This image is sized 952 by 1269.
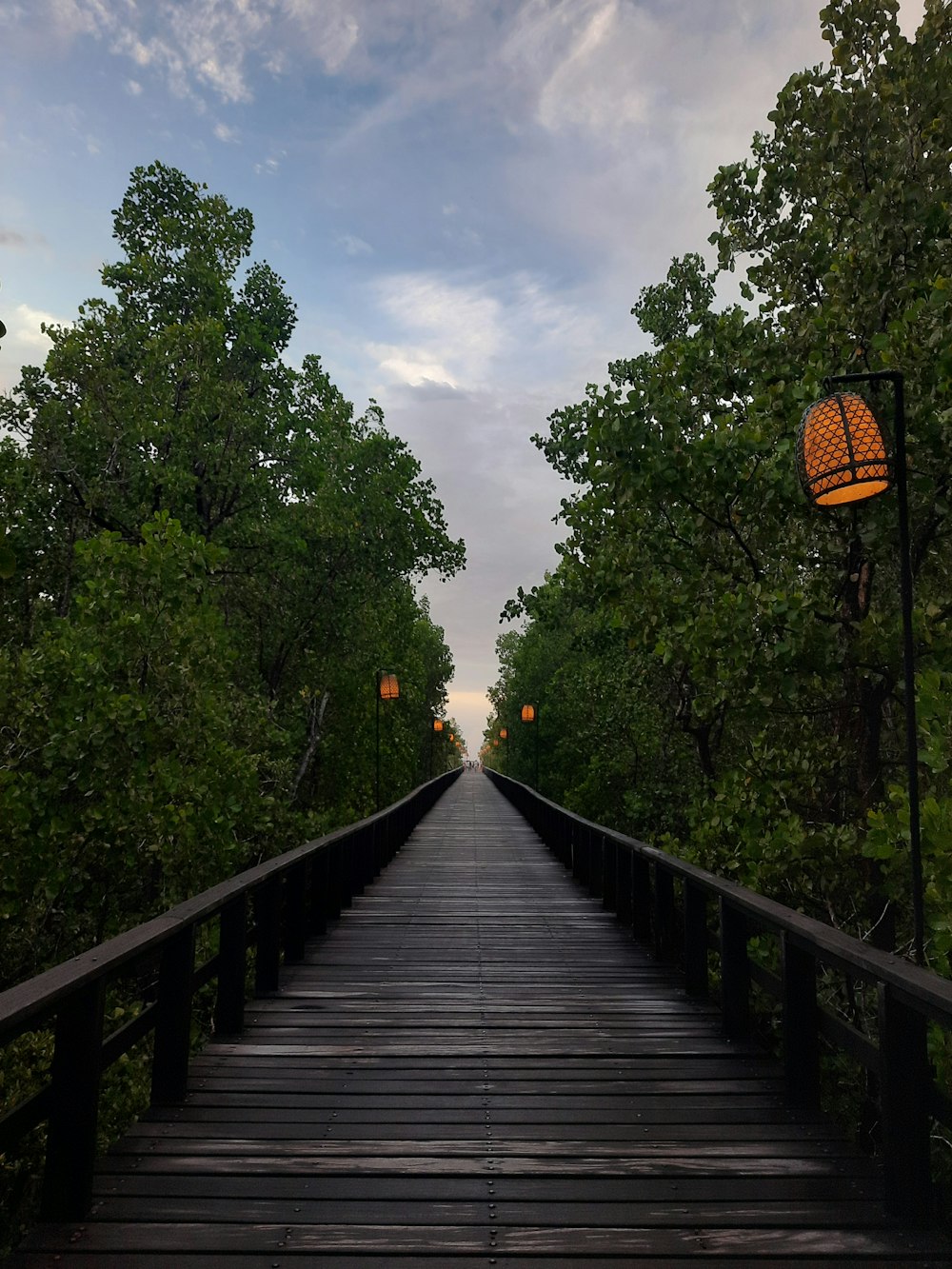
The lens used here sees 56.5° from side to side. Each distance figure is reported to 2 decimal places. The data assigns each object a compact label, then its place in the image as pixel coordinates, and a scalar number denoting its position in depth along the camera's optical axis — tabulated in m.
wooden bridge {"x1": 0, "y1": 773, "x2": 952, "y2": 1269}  2.93
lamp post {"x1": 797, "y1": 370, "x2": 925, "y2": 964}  4.76
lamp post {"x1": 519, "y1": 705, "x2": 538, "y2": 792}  35.91
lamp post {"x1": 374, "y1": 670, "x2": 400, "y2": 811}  22.66
